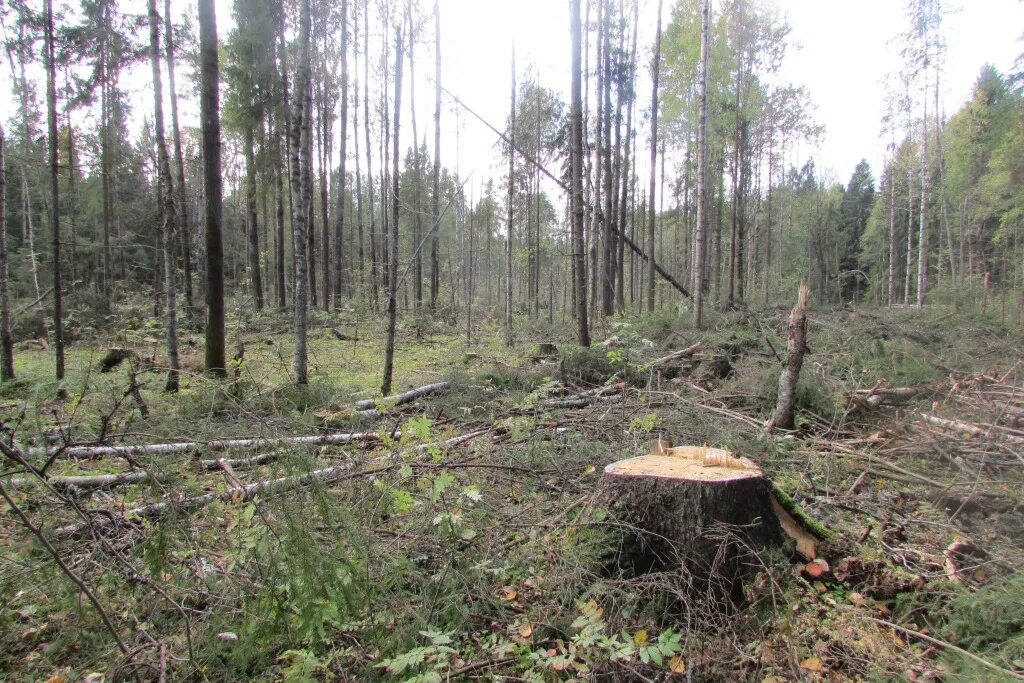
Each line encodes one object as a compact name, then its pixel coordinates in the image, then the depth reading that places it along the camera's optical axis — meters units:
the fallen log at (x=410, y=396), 7.18
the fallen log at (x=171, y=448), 2.33
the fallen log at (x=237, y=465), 3.05
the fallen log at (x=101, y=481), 3.20
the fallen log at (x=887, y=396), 5.86
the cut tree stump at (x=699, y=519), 2.93
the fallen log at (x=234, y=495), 2.21
